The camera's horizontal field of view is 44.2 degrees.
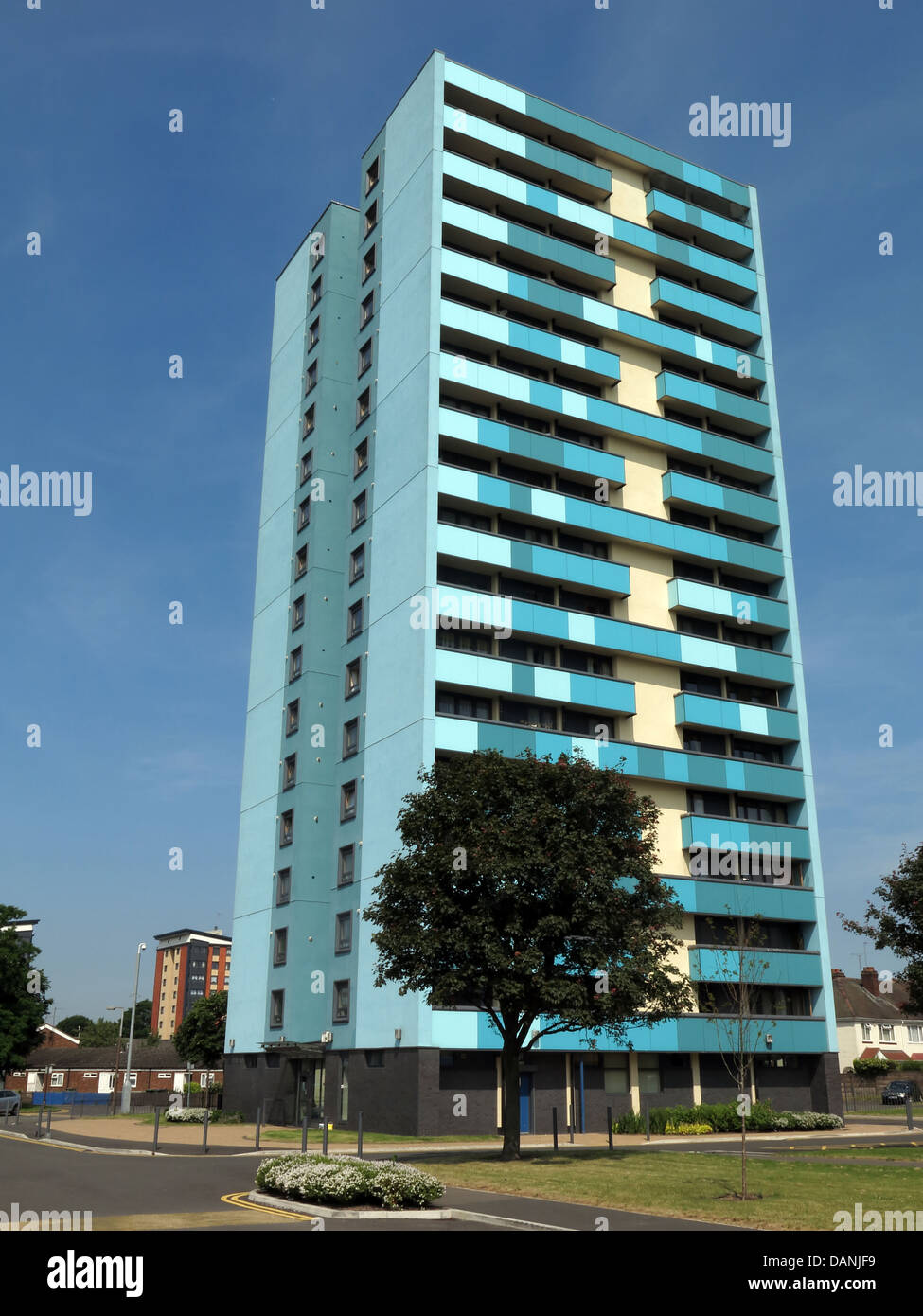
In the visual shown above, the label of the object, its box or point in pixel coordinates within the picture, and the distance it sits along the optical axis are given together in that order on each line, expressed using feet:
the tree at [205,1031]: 249.34
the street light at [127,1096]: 236.02
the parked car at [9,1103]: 231.09
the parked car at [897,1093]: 248.11
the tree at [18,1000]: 252.01
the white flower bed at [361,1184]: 61.16
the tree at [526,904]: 95.81
